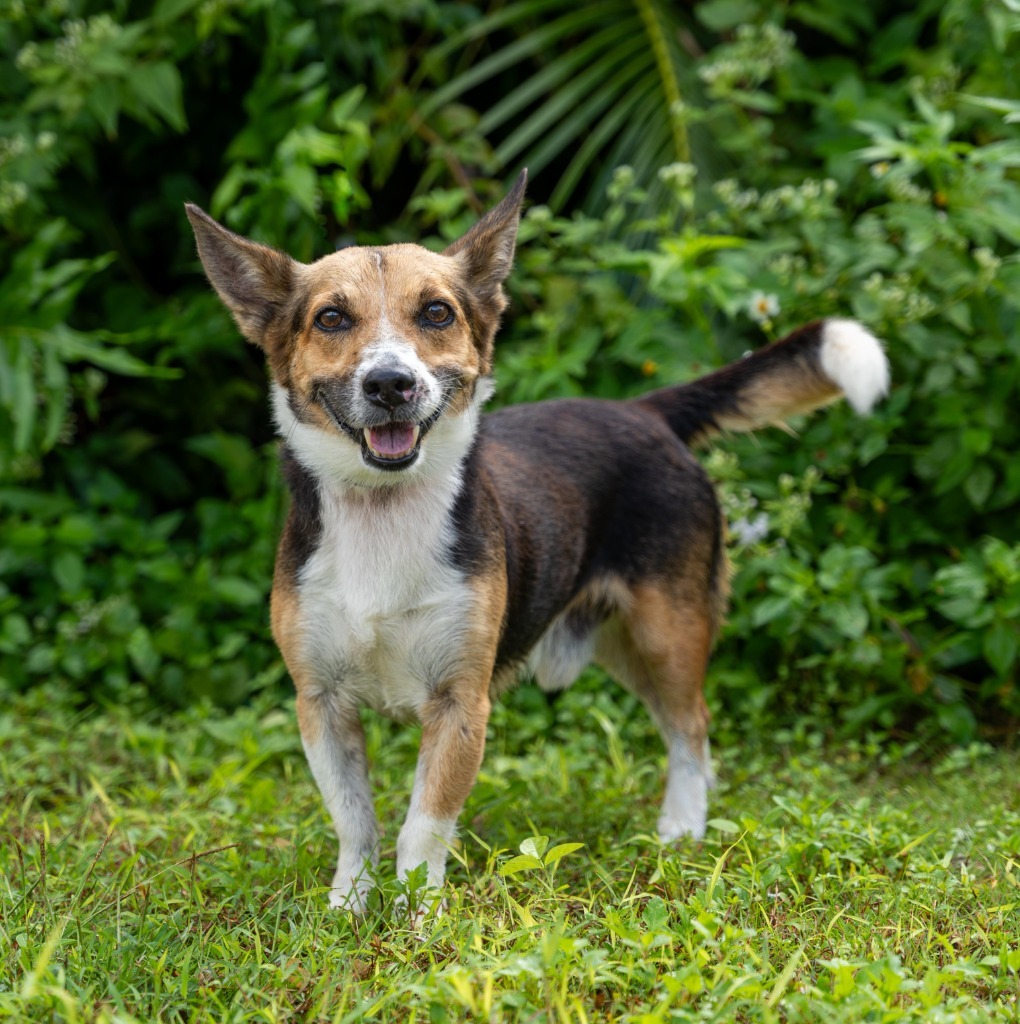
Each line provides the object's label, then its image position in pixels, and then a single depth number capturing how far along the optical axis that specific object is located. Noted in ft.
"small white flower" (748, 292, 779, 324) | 18.04
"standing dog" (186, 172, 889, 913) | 11.87
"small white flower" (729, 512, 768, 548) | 17.63
